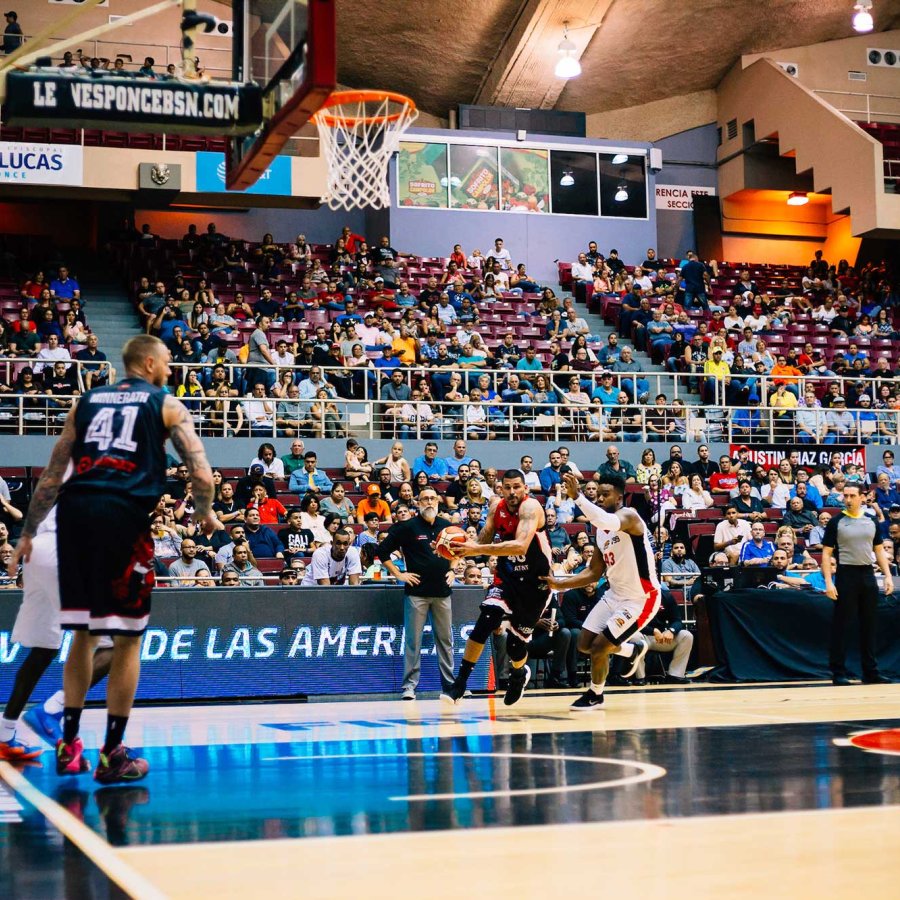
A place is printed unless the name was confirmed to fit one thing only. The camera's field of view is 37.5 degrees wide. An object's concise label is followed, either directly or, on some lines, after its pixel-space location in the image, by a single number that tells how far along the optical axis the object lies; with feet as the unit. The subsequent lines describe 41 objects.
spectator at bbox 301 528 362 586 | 49.73
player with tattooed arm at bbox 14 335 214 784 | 21.54
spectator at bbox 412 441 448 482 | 67.97
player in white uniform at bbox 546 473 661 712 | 36.17
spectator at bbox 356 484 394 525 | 62.39
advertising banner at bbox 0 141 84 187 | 84.79
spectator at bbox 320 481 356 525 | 61.36
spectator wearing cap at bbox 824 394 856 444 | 81.61
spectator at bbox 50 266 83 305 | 83.52
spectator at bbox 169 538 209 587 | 49.70
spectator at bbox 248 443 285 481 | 65.67
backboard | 29.30
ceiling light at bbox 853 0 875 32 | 106.22
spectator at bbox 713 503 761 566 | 58.59
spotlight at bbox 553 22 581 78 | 102.68
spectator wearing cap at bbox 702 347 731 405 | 84.94
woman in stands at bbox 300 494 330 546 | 59.11
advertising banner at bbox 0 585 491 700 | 42.19
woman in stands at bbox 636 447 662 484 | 71.67
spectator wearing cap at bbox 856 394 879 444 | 82.17
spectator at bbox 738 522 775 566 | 57.98
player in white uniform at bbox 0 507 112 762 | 25.17
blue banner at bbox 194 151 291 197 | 89.20
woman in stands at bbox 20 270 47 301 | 81.10
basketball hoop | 49.67
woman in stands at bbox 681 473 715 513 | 68.64
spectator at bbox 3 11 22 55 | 89.10
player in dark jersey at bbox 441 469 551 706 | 36.45
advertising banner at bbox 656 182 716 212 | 121.39
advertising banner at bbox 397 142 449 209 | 108.58
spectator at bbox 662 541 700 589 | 55.93
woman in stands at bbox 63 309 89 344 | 73.51
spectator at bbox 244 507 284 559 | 55.98
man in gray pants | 43.47
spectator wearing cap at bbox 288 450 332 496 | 65.10
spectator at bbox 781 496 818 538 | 66.95
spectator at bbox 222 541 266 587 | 50.88
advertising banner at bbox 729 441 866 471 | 76.48
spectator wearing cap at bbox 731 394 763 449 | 79.82
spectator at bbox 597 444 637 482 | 71.72
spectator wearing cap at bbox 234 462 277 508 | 61.11
